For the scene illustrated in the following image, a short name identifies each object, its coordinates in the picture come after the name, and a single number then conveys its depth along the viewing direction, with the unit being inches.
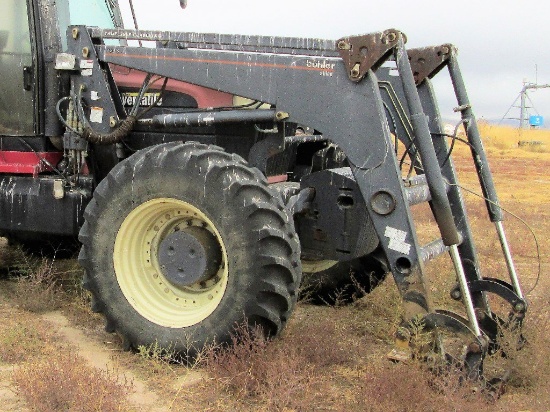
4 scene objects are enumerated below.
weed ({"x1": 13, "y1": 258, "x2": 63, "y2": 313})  232.5
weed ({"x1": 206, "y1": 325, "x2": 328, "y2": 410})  156.6
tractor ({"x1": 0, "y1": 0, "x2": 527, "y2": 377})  172.6
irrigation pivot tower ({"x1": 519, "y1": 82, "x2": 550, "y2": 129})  1492.4
